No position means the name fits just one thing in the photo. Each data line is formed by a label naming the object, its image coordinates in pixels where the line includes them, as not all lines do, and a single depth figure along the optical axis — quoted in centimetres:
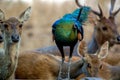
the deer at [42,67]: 1400
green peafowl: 1225
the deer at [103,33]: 1863
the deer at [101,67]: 1370
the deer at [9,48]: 1304
